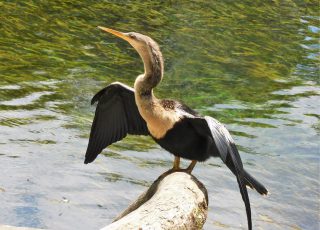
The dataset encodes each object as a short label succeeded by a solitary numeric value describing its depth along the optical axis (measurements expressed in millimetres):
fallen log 6258
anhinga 7797
